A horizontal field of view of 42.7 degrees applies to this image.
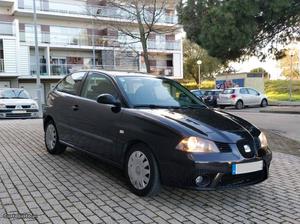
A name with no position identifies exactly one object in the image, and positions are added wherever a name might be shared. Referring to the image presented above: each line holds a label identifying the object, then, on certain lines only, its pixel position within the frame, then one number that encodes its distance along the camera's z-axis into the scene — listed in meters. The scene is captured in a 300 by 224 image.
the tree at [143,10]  20.03
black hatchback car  4.39
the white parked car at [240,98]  28.27
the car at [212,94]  29.31
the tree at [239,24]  13.73
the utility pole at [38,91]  24.78
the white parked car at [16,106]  16.45
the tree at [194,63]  58.88
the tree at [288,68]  69.00
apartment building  35.34
